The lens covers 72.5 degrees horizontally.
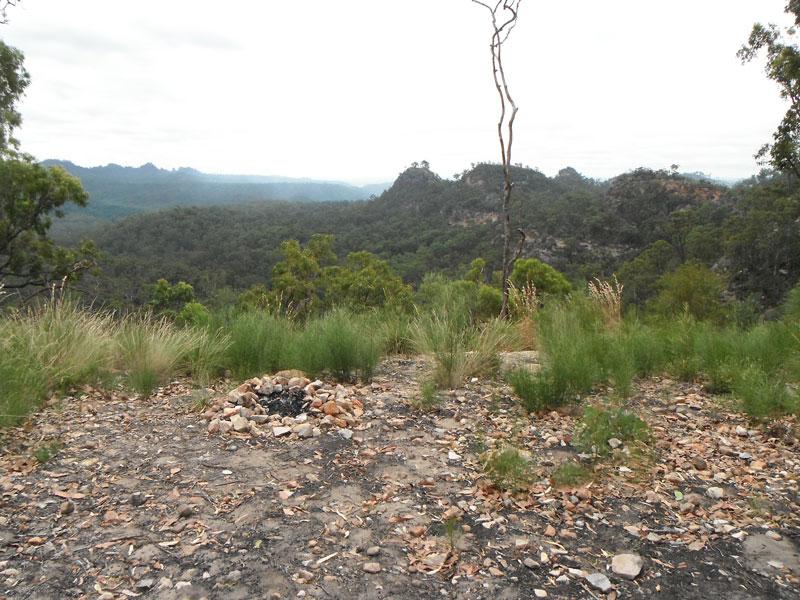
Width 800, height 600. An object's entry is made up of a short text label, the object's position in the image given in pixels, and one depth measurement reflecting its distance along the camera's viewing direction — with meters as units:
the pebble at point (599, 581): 2.00
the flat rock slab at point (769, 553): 2.09
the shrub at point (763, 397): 3.39
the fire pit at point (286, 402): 3.64
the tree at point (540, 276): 14.70
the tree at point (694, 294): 7.98
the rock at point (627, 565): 2.05
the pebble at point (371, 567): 2.09
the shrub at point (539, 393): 3.70
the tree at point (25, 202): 13.14
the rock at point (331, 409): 3.56
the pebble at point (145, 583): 1.97
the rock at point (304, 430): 3.30
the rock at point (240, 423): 3.36
